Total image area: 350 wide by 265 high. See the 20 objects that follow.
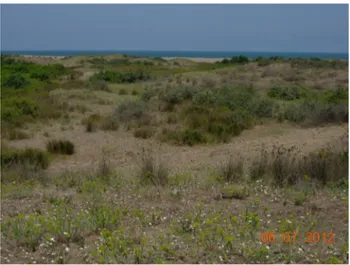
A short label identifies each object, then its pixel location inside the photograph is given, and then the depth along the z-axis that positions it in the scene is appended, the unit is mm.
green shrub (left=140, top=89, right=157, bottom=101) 19328
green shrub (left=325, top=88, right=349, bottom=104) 16067
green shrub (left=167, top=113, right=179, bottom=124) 14219
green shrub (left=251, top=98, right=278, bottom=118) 14968
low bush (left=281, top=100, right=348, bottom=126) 13344
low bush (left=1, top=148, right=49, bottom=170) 9018
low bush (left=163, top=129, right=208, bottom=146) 11445
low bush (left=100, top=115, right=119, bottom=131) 13508
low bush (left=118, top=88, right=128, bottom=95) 22008
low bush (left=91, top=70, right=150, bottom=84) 28233
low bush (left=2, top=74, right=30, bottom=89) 24922
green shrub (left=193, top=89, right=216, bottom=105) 16891
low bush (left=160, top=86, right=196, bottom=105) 17844
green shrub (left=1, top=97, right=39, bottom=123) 14870
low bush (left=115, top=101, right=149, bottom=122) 14578
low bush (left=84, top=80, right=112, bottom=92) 23203
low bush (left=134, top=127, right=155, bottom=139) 12383
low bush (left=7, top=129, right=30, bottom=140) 12477
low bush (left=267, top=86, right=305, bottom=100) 19397
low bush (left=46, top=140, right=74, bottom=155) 10820
